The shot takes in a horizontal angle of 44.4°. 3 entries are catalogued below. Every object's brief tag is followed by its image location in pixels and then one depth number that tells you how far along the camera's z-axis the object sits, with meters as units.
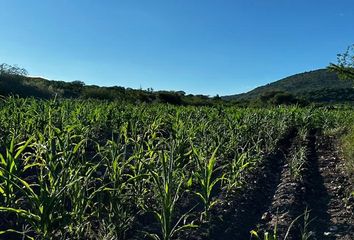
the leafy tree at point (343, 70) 18.39
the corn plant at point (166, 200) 3.06
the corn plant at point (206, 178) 3.92
